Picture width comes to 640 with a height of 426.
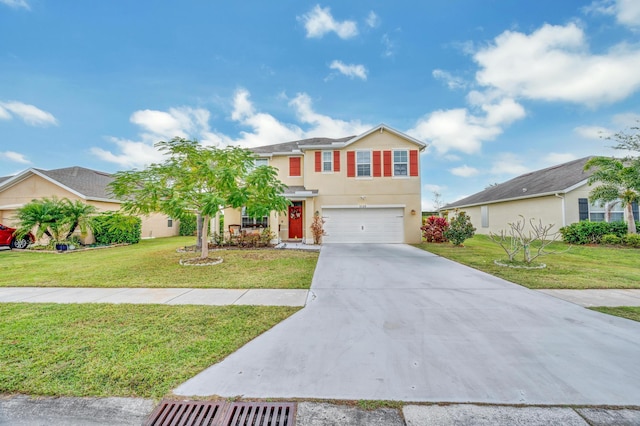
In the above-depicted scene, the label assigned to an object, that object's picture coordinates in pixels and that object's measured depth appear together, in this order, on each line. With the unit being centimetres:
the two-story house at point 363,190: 1418
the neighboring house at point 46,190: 1470
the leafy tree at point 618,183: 1257
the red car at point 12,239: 1302
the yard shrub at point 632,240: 1217
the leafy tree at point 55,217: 1209
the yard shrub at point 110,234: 1375
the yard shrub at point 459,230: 1255
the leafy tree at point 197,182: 786
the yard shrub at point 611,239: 1275
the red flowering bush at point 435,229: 1421
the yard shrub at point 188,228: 2200
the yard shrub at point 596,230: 1341
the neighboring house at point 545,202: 1450
